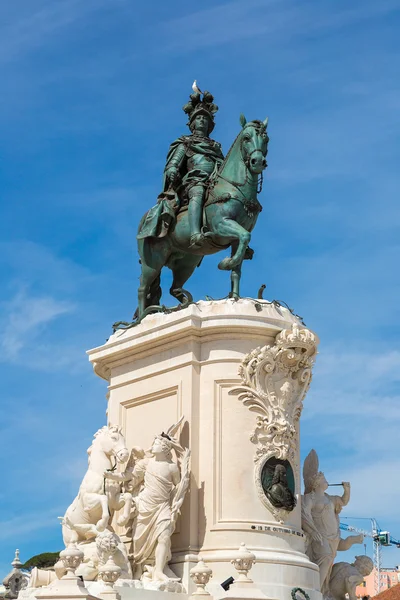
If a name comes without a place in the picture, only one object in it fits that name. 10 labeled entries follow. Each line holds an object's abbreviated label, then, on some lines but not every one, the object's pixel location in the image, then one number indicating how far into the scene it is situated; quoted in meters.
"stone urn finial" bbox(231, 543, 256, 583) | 18.27
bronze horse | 22.55
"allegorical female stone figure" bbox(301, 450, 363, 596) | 22.08
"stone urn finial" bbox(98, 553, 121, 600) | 17.95
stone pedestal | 20.23
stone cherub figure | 22.64
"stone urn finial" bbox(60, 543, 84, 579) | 17.33
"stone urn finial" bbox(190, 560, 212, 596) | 18.27
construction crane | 57.21
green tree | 58.09
